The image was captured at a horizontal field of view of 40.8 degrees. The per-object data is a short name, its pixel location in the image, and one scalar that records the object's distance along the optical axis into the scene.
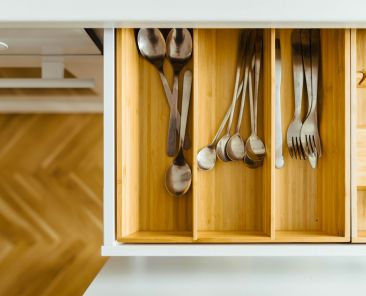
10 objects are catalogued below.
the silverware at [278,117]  1.22
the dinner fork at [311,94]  1.20
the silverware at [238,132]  1.24
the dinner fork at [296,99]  1.22
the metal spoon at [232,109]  1.25
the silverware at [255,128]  1.21
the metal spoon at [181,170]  1.24
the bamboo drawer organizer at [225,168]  1.17
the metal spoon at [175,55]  1.21
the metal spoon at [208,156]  1.24
